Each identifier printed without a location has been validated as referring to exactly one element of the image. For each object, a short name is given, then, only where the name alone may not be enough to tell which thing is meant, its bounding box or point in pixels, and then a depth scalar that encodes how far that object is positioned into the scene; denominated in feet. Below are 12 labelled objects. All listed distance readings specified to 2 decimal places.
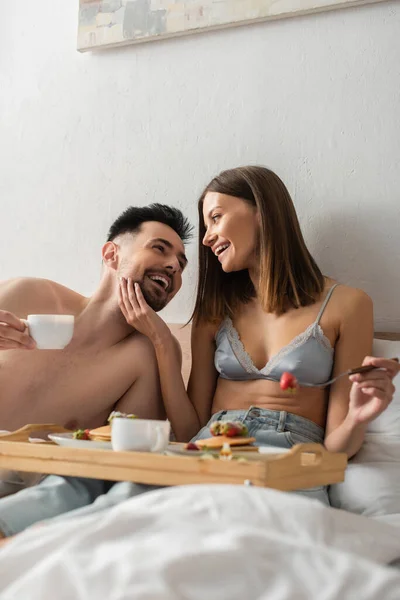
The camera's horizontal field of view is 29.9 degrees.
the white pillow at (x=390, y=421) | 5.83
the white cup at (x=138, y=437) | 4.37
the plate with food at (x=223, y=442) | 4.56
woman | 5.90
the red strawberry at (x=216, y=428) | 4.79
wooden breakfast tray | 3.93
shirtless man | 6.49
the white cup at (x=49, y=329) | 5.36
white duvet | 2.47
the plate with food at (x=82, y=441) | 4.69
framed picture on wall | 7.42
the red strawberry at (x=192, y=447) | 4.57
